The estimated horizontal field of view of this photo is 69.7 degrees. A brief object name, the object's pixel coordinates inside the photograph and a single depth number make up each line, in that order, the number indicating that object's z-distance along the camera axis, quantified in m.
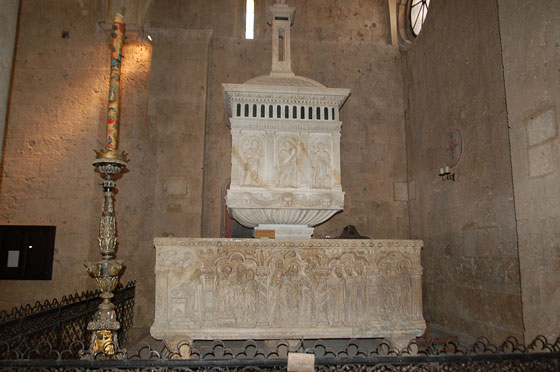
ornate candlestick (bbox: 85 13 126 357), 3.26
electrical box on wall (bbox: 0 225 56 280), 6.24
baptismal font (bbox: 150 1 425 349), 3.81
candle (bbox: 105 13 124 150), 3.53
